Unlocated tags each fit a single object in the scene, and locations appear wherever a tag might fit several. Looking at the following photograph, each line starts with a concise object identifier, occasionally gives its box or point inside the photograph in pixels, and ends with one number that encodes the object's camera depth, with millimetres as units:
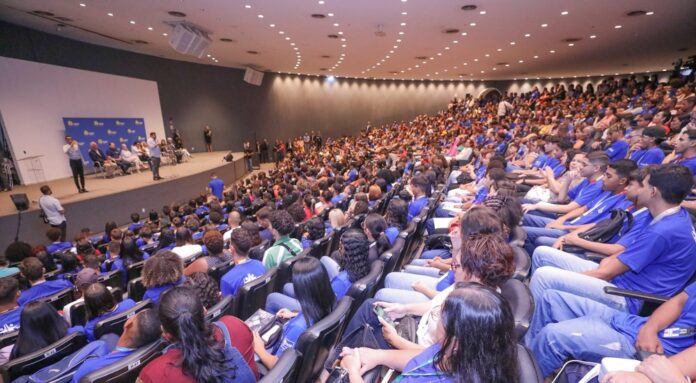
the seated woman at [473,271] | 1623
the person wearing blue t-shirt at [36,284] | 3385
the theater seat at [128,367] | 1591
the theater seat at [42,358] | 2002
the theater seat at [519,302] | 1419
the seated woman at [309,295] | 1867
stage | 7449
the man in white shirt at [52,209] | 7097
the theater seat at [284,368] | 1271
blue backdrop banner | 11164
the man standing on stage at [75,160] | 8617
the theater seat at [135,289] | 3412
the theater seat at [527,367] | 1120
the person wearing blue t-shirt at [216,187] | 10102
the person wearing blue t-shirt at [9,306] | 2795
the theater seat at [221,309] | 2066
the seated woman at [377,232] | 3051
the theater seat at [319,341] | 1561
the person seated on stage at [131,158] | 11797
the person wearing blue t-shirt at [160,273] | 2631
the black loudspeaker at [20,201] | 7211
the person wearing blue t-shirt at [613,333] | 1587
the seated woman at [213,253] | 3180
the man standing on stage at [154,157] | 10227
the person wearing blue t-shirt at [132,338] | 1798
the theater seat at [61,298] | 3238
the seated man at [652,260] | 1949
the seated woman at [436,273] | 1812
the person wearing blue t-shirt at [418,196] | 4457
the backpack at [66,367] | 1963
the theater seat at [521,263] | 1996
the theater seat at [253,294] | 2428
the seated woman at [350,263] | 2432
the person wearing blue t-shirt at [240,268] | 2728
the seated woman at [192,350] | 1395
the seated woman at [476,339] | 1094
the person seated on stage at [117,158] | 11414
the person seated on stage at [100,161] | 10836
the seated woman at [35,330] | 2367
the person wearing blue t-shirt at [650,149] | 4355
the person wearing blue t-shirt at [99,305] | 2512
